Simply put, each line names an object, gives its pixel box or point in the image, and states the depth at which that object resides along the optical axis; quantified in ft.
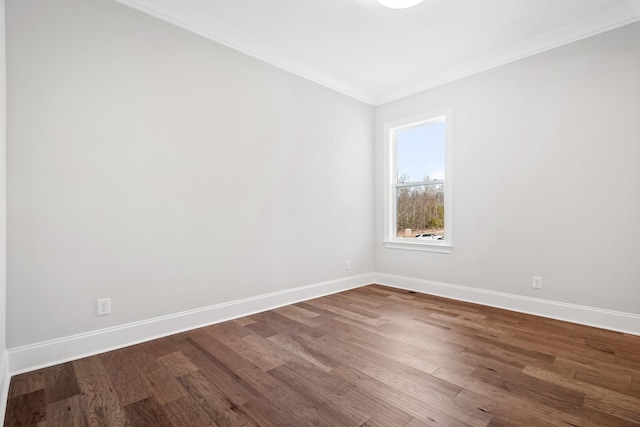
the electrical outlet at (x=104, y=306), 7.64
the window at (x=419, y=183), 12.84
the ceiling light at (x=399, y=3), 8.14
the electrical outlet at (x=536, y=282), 10.32
